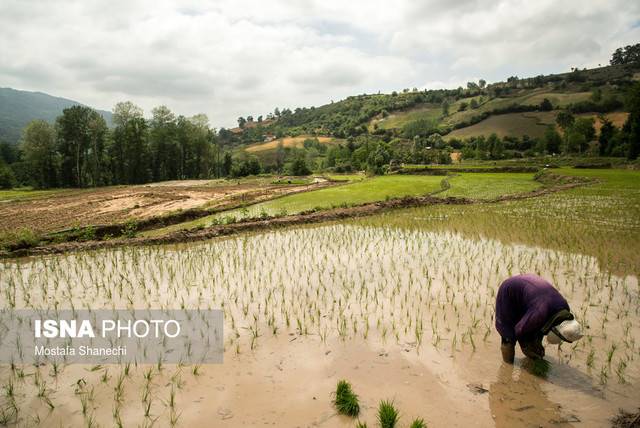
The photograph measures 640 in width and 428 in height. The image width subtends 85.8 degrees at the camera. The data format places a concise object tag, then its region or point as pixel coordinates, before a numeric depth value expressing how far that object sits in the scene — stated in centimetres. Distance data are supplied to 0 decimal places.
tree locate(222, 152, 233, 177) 7869
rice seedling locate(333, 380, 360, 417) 439
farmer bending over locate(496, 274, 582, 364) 446
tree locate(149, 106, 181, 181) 6681
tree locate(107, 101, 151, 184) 6162
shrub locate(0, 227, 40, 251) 1317
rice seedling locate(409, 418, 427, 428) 402
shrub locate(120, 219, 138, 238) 1570
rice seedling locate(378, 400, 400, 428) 413
